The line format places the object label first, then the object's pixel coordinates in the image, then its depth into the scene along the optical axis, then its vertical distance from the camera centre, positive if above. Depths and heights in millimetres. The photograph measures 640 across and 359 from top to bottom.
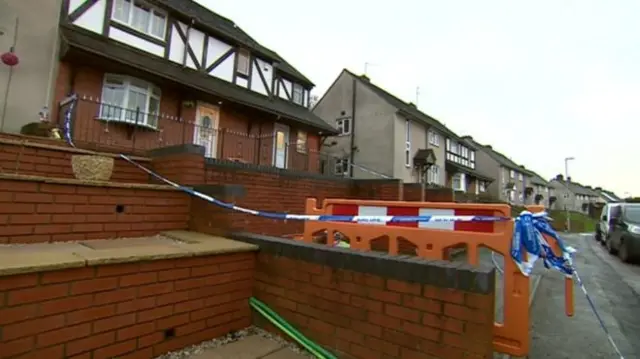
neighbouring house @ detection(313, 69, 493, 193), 19859 +4821
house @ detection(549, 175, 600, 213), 60062 +3885
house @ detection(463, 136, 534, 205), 39031 +4839
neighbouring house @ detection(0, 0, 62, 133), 7449 +3222
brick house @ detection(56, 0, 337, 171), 8180 +3486
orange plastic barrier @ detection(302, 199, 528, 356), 2312 -300
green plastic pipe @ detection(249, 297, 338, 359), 2367 -1084
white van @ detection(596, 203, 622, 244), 12191 -462
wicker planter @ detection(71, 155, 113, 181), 3248 +257
